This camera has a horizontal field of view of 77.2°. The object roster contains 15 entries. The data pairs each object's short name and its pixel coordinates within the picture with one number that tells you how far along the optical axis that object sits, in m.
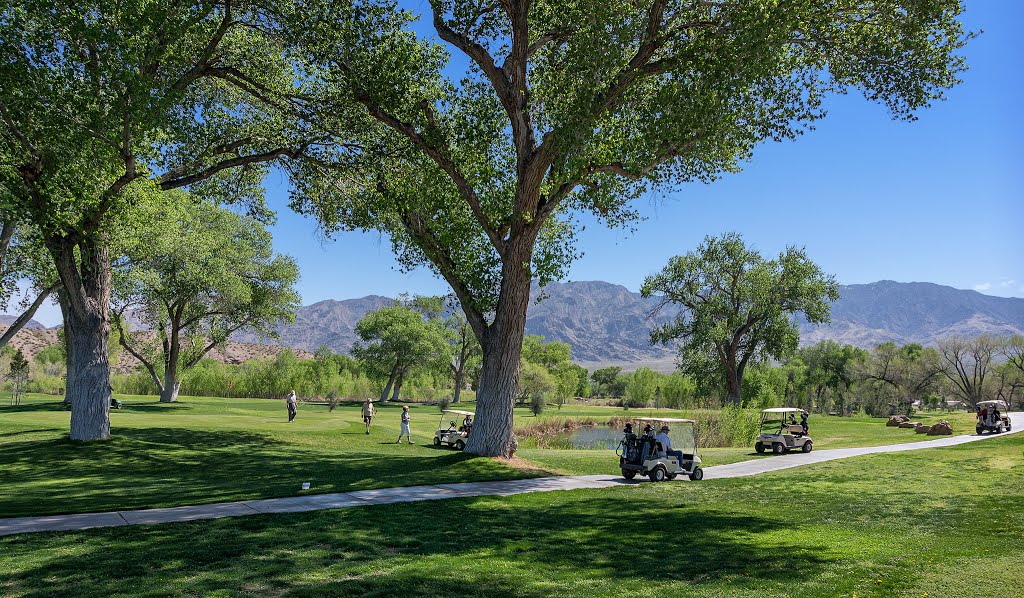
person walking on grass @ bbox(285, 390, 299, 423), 35.09
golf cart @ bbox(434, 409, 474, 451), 26.64
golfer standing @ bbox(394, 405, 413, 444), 28.24
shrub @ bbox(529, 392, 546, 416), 70.46
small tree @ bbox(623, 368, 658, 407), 119.56
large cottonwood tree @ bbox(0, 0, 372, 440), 16.61
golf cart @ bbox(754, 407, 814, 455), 28.97
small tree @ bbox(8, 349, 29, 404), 47.15
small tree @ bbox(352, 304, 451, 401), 74.69
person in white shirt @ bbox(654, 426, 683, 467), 19.12
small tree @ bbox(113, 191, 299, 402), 37.34
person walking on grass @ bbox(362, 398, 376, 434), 31.99
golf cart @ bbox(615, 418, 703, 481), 18.72
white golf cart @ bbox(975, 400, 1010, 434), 39.12
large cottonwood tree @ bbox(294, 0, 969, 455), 16.41
